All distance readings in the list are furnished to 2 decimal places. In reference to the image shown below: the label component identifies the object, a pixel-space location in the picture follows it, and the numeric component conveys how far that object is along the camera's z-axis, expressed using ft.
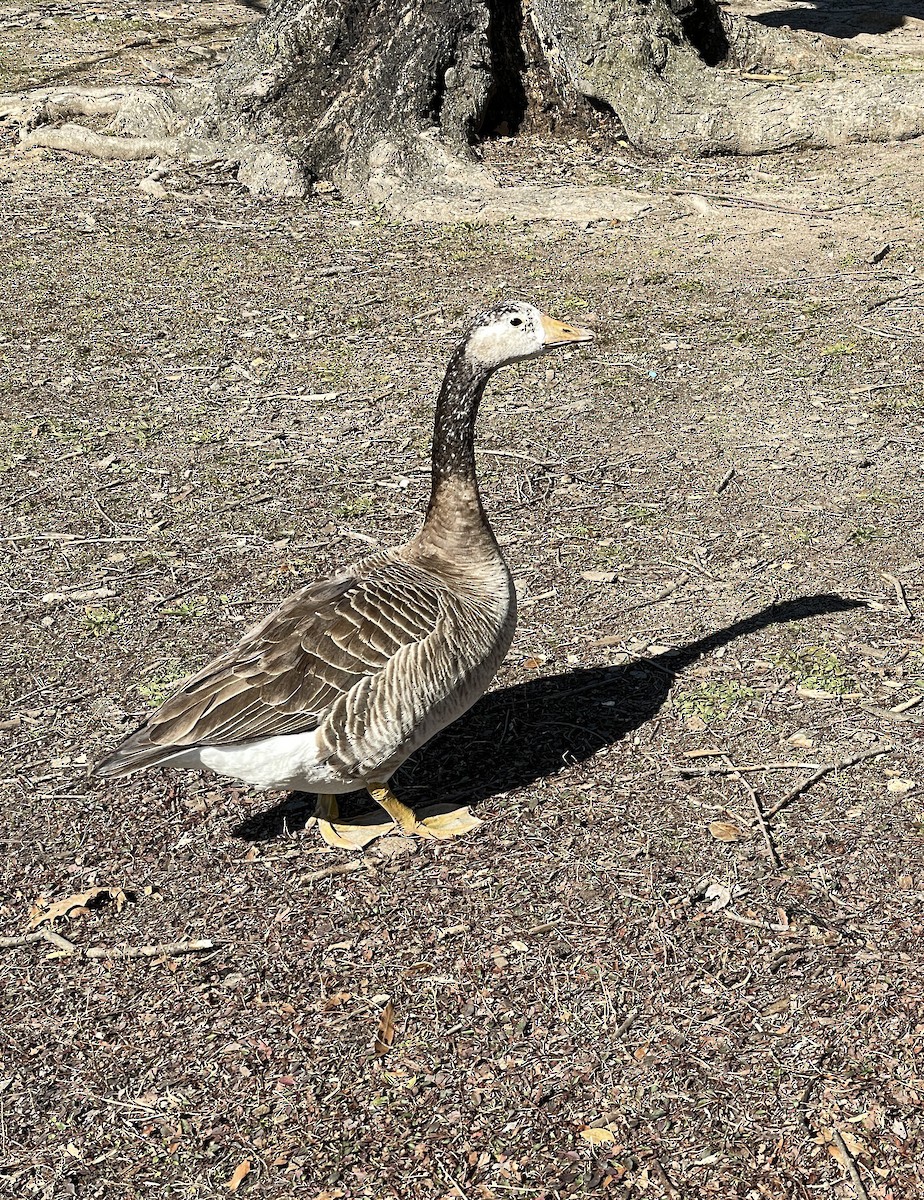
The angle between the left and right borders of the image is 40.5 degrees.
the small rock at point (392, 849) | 14.51
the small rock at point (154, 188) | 38.01
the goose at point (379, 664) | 13.39
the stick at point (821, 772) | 14.75
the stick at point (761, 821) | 14.03
